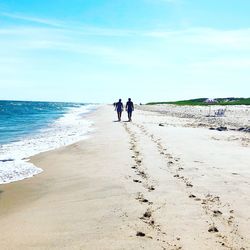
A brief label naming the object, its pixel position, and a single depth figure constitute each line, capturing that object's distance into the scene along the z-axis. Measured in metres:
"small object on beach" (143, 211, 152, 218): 5.12
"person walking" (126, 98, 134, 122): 28.19
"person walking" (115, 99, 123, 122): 28.22
